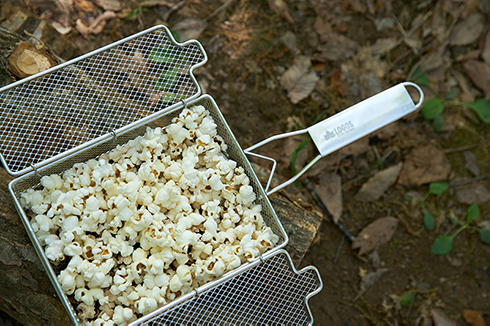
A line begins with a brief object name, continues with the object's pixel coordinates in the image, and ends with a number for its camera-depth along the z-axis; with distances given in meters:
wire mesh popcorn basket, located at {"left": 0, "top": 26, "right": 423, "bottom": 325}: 1.29
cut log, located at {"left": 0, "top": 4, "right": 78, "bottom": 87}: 1.39
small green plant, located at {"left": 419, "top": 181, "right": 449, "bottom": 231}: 2.11
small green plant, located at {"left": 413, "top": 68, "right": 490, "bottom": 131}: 2.14
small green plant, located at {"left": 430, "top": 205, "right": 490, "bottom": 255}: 2.08
